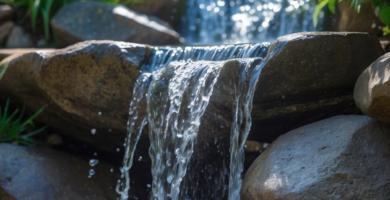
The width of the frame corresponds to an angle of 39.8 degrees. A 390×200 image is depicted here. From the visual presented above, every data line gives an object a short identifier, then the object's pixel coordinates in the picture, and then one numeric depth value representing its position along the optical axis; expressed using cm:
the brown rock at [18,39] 666
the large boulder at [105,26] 623
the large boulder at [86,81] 370
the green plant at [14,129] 427
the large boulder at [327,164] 270
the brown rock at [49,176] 375
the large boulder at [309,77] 318
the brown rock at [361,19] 466
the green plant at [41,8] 666
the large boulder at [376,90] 273
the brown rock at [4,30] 669
